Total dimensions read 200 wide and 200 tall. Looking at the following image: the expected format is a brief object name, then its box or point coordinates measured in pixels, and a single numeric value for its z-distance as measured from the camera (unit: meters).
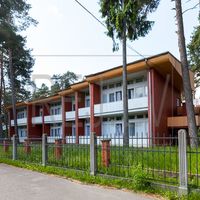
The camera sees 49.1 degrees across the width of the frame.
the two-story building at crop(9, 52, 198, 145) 17.59
